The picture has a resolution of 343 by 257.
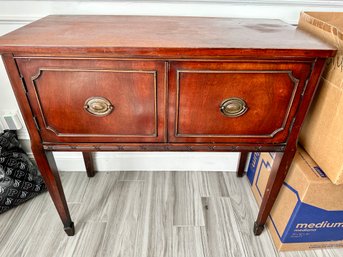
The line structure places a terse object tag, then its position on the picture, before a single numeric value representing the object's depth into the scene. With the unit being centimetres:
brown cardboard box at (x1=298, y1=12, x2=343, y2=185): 69
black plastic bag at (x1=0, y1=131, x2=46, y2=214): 111
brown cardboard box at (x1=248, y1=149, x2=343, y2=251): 84
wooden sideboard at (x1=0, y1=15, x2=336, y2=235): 61
